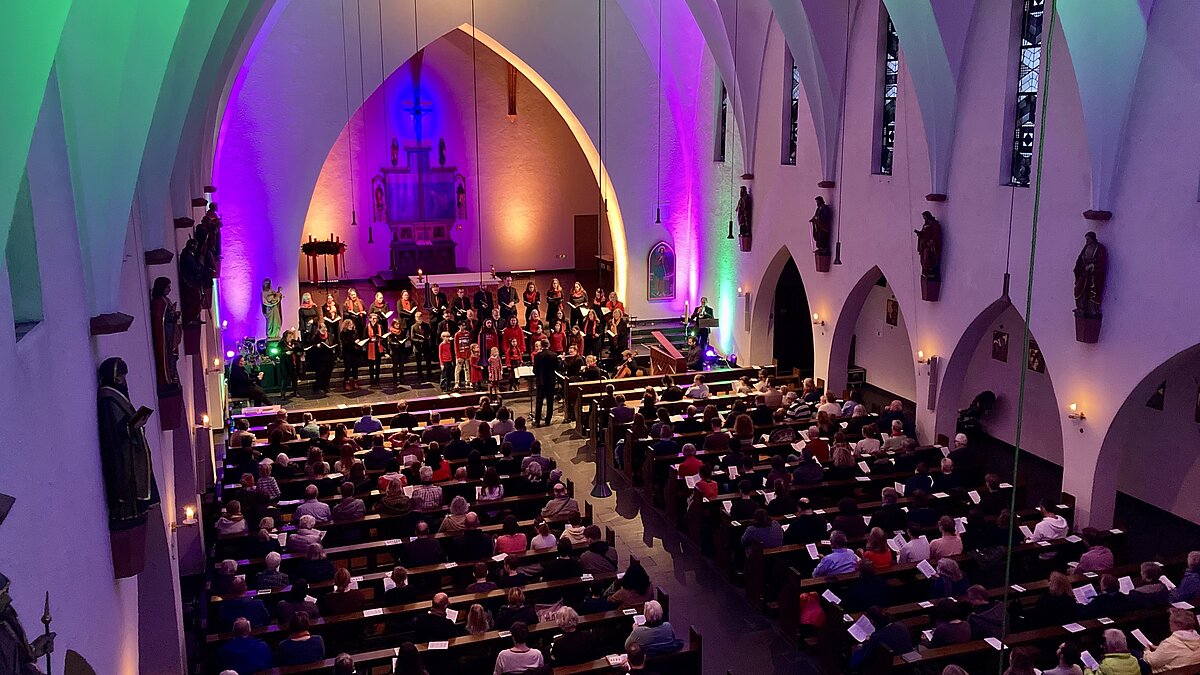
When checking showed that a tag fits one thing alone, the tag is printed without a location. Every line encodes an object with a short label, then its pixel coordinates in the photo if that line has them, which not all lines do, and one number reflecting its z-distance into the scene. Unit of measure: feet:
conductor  55.36
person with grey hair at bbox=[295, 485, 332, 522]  36.70
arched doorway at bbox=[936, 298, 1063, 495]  47.50
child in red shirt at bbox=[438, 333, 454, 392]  60.90
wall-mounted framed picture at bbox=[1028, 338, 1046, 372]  47.03
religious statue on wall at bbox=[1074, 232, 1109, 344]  37.63
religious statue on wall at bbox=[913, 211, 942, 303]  47.06
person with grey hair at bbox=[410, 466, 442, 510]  37.47
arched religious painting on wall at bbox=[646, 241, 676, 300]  75.46
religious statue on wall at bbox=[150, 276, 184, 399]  26.03
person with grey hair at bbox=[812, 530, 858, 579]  32.83
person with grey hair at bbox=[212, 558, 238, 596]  30.68
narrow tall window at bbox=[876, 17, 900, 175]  50.62
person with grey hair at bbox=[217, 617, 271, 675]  26.32
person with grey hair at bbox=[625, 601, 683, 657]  28.09
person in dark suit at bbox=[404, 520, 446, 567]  33.68
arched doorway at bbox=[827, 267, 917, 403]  57.00
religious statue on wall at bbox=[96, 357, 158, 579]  18.81
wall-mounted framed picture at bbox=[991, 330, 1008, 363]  52.85
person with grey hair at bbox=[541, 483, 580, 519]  37.04
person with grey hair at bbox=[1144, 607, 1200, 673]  25.80
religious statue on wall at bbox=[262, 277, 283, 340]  65.77
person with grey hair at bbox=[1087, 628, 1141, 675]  25.35
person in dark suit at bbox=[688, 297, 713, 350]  69.00
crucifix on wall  84.04
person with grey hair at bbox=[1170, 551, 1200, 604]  29.22
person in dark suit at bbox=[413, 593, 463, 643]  28.12
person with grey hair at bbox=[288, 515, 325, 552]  34.45
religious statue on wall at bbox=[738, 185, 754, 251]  64.85
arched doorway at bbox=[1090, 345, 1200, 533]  39.52
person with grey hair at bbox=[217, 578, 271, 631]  29.25
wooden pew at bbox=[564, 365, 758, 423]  56.49
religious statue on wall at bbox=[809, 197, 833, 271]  55.62
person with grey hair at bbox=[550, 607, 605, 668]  28.32
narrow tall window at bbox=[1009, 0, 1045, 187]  41.83
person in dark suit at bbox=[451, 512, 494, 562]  33.86
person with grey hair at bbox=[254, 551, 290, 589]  31.45
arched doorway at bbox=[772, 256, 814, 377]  68.18
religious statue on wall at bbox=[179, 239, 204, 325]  34.76
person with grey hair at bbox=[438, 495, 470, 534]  35.12
